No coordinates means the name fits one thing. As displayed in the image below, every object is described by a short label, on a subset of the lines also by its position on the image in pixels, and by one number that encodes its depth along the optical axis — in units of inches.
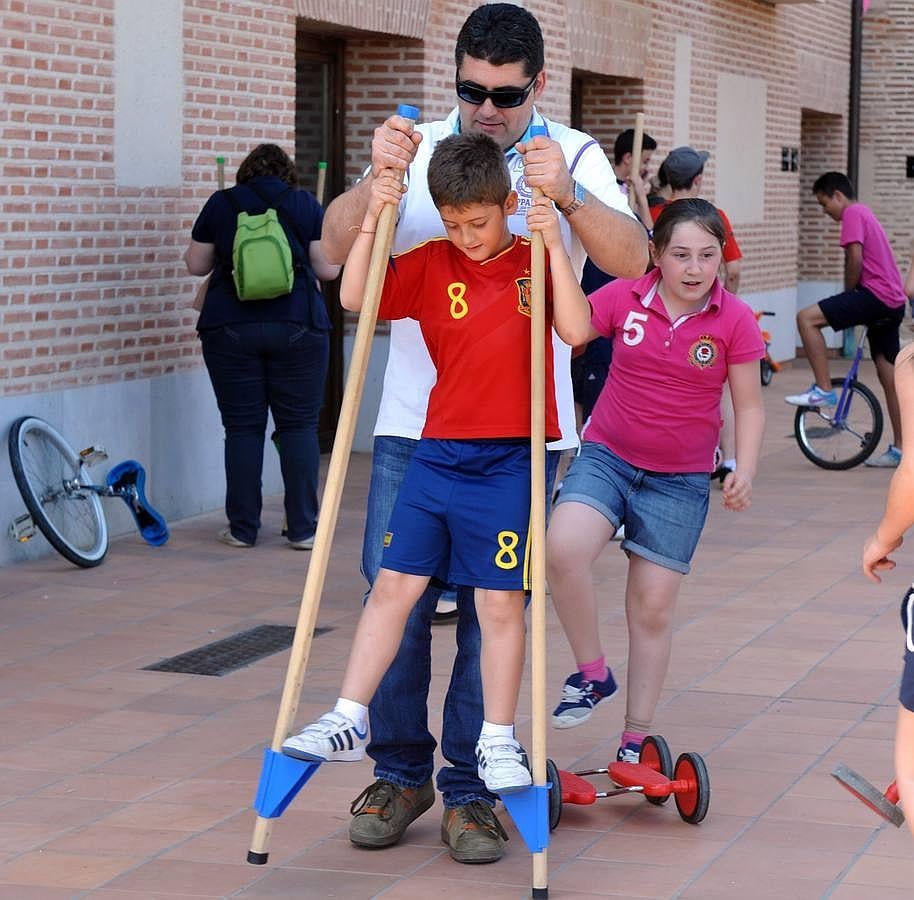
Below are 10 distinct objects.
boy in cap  422.3
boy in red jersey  177.5
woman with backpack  366.0
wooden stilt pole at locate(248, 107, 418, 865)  172.2
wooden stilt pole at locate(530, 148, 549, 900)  172.9
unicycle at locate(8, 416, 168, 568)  341.1
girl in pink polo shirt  208.2
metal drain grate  275.1
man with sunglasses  179.2
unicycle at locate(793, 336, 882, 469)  513.3
